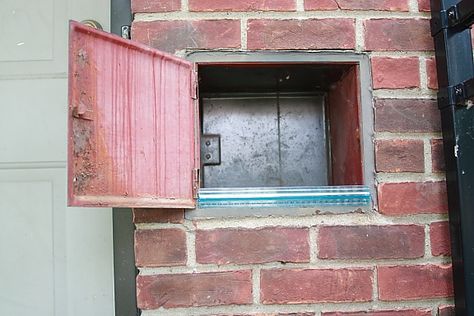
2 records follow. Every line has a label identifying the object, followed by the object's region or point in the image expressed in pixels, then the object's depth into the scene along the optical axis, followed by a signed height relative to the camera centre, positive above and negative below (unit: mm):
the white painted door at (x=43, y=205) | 1116 -28
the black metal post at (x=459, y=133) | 814 +86
